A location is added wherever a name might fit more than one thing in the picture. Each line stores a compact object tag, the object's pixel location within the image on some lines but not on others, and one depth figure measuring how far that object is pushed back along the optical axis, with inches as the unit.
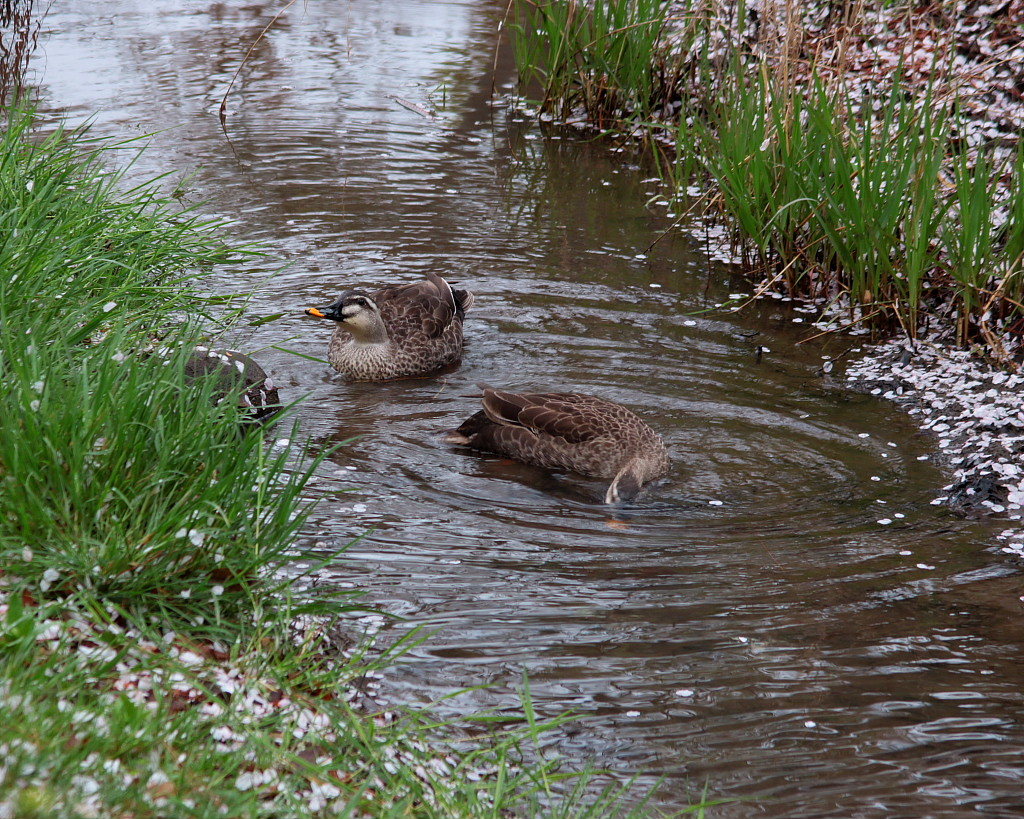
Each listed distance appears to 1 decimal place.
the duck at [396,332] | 603.5
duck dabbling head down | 510.0
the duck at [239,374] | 487.5
